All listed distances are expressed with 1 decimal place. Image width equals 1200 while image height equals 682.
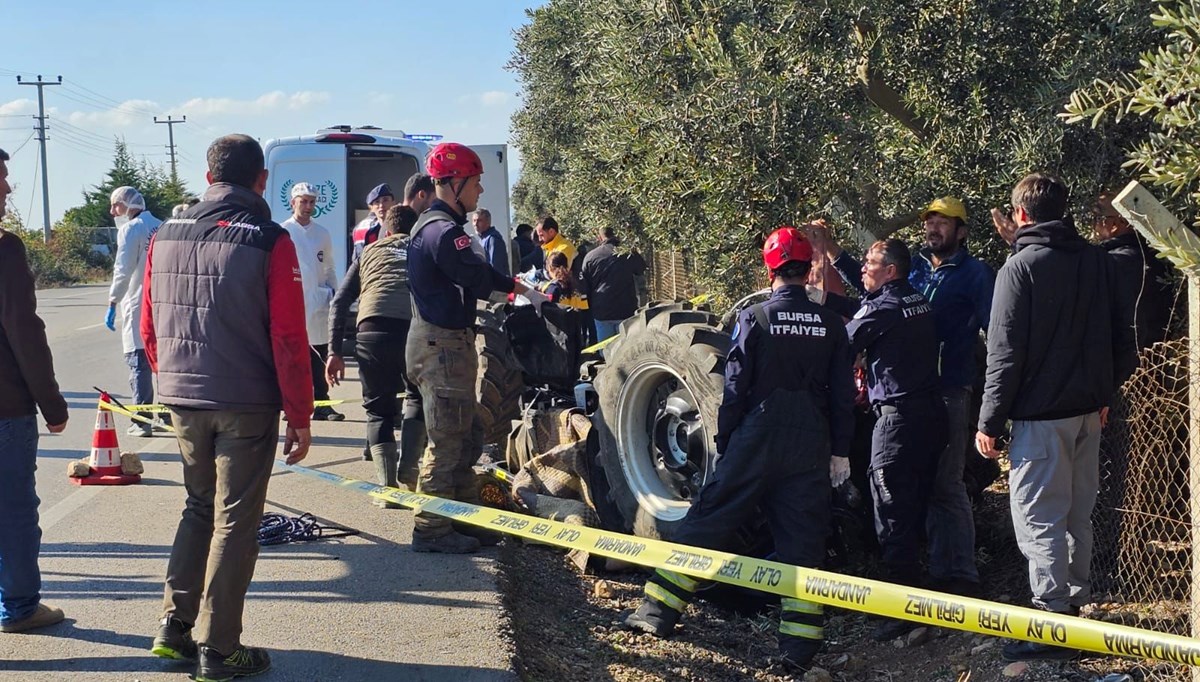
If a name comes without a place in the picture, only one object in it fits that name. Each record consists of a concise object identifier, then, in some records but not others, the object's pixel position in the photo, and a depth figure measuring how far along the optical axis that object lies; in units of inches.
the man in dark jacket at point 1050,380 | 196.1
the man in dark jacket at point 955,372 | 234.5
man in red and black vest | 175.6
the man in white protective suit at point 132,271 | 378.6
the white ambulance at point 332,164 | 482.9
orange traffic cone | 314.5
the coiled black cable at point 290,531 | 256.2
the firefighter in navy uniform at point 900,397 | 226.5
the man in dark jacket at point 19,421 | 192.7
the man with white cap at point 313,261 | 393.7
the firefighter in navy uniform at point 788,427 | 206.8
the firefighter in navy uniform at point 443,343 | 247.9
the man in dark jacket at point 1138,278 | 203.6
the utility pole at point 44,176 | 2374.5
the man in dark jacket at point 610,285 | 495.2
